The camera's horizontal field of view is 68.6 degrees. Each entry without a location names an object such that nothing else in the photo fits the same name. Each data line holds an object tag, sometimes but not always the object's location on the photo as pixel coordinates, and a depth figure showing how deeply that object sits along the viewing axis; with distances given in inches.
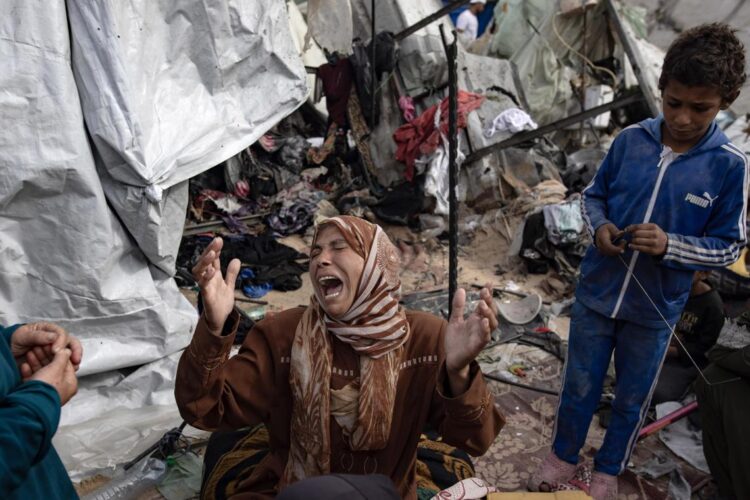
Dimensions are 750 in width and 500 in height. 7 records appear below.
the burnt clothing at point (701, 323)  143.8
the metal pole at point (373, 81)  298.2
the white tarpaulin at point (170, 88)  115.5
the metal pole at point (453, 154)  123.4
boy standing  84.8
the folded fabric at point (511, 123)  280.4
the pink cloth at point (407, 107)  306.8
